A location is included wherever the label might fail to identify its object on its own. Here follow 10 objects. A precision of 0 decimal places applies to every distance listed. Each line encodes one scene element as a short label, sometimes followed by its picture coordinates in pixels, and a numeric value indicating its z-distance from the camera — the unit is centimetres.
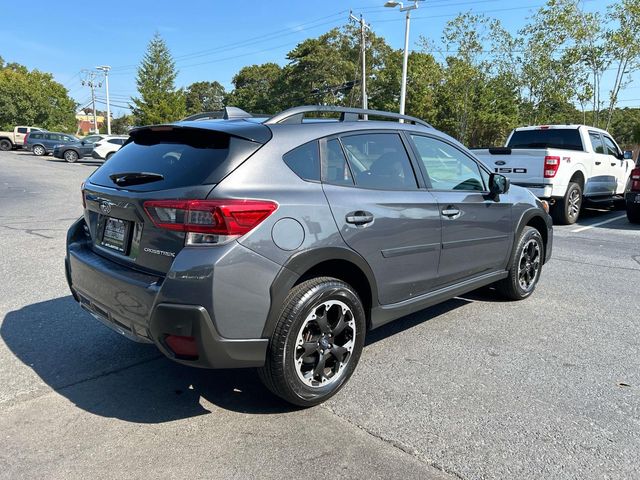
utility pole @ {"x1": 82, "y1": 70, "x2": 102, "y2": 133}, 7436
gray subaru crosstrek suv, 263
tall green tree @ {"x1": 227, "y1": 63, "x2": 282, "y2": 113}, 6704
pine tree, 4125
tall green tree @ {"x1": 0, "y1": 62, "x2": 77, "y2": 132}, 5100
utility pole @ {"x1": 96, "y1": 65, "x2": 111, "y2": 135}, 5566
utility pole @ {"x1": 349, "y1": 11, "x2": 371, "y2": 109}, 3119
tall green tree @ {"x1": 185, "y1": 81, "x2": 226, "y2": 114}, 9928
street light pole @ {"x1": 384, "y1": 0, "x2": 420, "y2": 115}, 2520
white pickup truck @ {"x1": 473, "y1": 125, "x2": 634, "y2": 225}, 976
